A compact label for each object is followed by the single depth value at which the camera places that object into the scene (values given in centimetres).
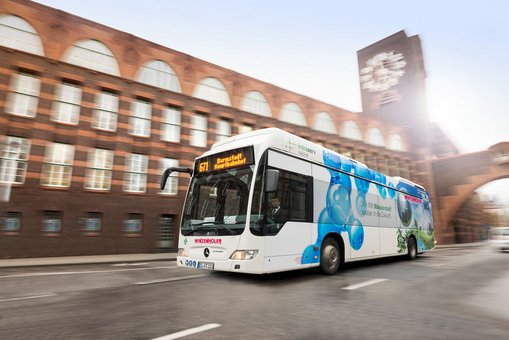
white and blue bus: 604
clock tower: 4269
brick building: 1459
